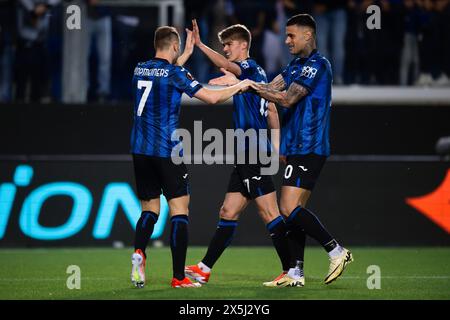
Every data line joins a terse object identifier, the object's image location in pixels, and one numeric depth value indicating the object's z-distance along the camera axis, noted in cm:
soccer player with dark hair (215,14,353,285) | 1728
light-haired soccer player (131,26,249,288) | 1720
